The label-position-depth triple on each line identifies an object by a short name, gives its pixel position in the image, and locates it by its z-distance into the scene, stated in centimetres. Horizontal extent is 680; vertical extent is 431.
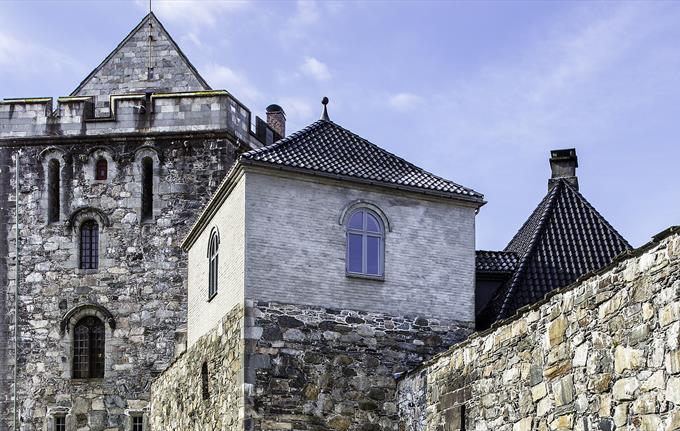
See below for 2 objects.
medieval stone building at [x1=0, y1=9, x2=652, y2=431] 1468
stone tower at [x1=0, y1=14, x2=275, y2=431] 2858
